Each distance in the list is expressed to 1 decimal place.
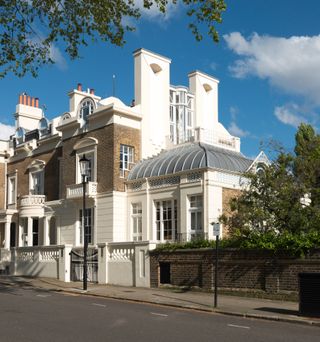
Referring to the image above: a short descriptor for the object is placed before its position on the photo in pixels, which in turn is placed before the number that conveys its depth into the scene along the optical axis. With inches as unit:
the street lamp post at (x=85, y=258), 820.0
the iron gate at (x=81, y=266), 985.5
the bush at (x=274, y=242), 651.5
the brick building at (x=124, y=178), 947.3
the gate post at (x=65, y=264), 997.8
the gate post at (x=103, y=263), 940.0
